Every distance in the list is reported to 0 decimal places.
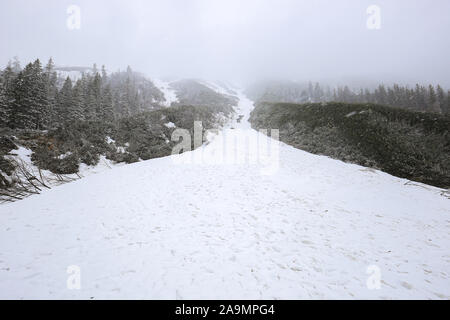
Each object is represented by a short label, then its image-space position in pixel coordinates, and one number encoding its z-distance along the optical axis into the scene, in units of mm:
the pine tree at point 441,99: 56362
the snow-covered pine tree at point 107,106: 40375
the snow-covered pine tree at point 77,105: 34094
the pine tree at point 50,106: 31250
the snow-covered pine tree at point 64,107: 34281
